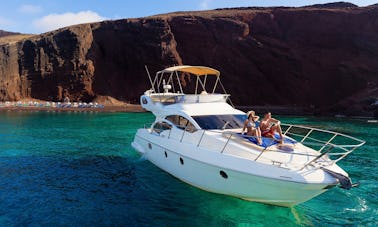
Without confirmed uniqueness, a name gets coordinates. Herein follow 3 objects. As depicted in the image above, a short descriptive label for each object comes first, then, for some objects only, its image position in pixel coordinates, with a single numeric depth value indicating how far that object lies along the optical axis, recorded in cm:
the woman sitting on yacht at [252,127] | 973
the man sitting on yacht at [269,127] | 1017
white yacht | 820
